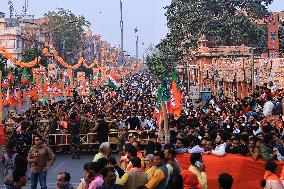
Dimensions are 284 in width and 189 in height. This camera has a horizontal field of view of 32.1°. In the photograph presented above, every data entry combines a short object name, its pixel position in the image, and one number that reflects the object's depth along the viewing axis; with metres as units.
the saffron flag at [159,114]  14.34
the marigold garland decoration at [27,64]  35.17
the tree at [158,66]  44.26
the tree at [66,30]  77.12
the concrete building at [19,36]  72.46
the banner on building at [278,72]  22.77
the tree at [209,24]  42.37
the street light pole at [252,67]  23.83
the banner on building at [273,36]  24.71
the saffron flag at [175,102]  14.66
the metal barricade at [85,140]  16.39
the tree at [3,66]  48.25
